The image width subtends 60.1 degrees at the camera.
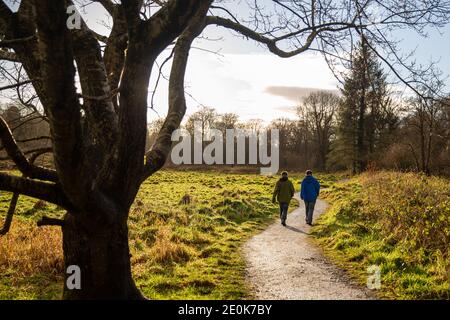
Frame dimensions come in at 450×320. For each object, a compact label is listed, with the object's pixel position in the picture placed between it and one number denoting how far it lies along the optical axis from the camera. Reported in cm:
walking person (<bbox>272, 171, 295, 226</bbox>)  1262
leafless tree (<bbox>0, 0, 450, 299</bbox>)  308
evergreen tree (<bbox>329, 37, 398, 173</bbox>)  4016
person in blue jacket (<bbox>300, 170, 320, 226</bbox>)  1264
